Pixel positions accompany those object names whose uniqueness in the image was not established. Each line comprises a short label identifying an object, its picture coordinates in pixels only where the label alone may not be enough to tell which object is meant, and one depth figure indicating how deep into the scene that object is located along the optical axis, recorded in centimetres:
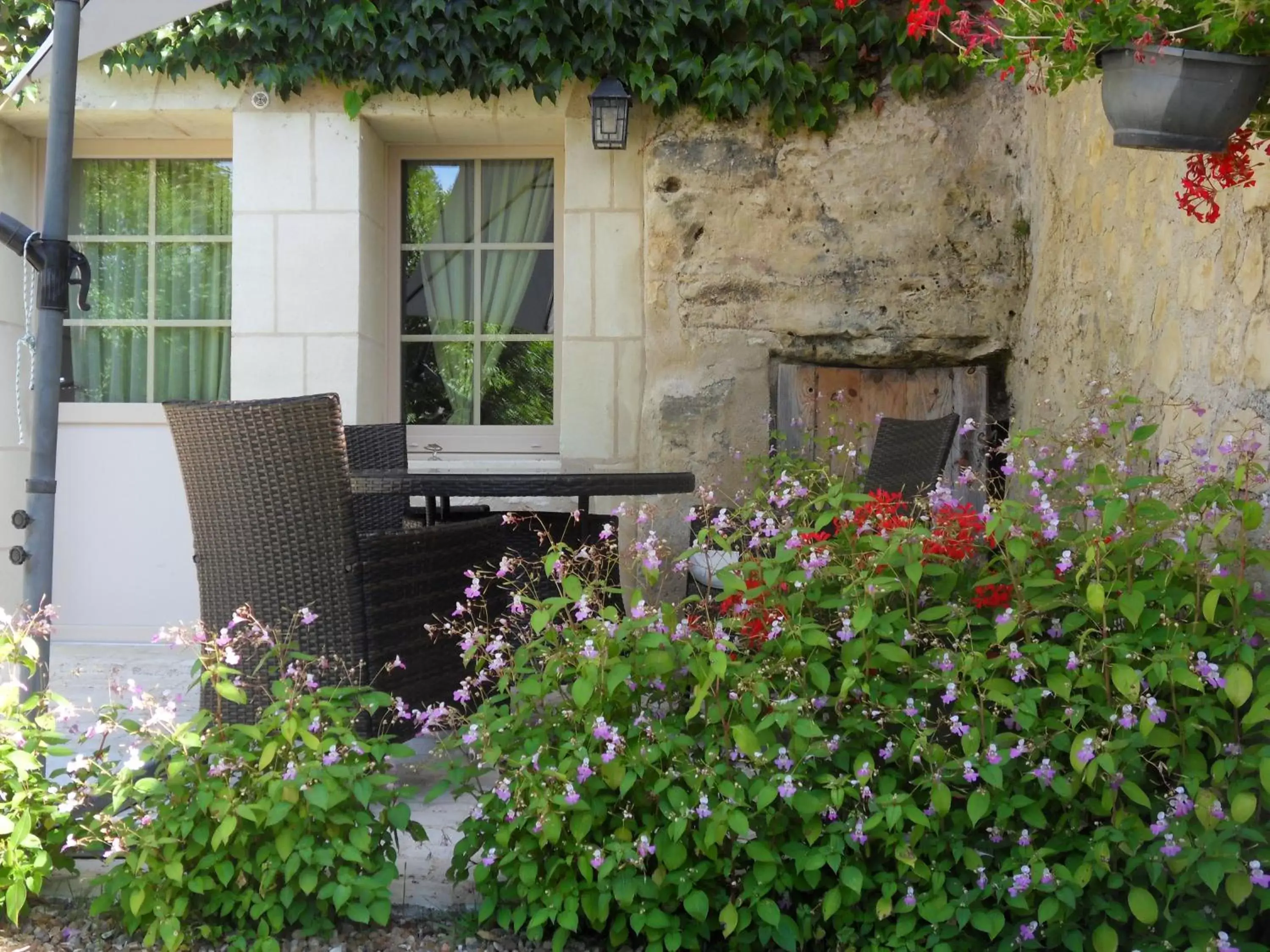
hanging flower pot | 174
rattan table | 266
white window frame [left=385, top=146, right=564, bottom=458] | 484
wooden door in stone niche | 449
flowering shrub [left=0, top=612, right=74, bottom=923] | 184
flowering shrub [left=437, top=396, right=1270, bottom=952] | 163
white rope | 350
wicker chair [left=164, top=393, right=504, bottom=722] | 223
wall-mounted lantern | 422
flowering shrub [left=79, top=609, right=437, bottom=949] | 179
